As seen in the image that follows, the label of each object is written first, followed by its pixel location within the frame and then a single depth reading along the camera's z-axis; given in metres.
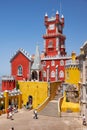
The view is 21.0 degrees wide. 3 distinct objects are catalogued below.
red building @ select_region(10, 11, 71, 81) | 46.19
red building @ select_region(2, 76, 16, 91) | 44.28
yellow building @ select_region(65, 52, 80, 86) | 40.43
